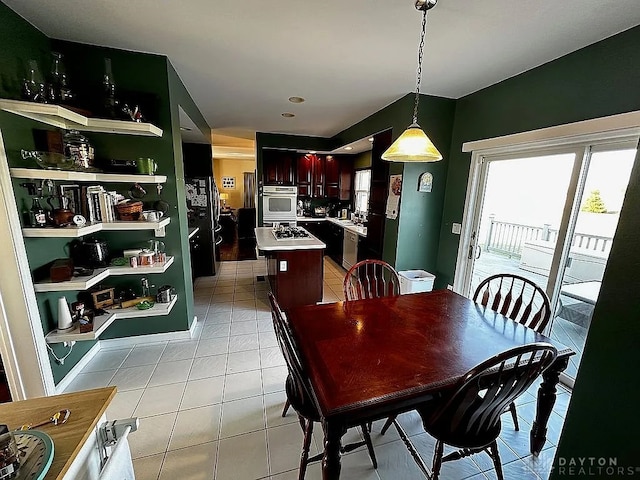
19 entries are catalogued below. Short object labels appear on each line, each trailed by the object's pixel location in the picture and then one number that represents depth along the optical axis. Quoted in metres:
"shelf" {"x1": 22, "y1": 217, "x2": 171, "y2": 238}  1.68
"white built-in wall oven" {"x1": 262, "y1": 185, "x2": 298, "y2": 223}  5.43
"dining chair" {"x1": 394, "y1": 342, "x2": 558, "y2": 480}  1.10
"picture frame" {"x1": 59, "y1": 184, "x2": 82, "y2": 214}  1.92
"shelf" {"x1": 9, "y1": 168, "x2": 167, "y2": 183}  1.59
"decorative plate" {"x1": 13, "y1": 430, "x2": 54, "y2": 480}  0.65
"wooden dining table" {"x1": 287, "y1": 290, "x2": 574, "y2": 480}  1.05
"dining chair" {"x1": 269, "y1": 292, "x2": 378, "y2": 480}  1.22
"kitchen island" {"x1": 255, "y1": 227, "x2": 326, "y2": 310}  3.13
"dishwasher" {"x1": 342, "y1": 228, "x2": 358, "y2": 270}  4.64
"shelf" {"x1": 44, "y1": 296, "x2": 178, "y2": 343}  1.87
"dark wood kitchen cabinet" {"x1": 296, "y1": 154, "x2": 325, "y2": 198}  5.77
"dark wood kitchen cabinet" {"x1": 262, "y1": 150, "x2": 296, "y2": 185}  5.45
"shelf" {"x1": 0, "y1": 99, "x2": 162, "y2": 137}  1.52
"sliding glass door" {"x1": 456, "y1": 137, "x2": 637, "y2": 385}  1.99
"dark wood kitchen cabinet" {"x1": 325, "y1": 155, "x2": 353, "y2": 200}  6.00
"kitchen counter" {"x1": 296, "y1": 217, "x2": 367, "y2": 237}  4.49
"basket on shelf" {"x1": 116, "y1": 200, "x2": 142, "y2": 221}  2.15
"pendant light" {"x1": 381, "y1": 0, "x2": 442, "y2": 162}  1.65
